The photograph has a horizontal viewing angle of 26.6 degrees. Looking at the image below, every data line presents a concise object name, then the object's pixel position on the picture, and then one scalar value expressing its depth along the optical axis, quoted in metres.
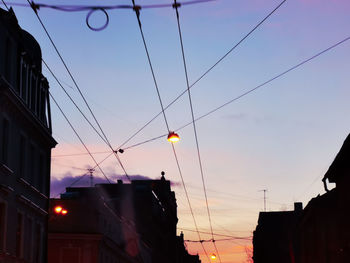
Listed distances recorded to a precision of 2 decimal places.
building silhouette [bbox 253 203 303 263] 79.99
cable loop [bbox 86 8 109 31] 14.26
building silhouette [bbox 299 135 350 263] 30.06
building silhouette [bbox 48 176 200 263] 45.72
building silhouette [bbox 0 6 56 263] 27.33
